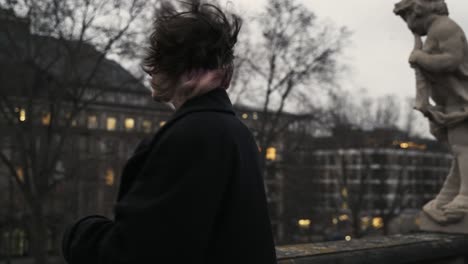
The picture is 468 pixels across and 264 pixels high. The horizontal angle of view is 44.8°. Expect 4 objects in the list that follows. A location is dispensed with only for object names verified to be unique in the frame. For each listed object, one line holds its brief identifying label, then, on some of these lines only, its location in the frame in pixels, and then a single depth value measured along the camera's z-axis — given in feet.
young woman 4.43
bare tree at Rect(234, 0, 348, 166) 97.71
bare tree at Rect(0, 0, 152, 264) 66.80
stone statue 20.31
